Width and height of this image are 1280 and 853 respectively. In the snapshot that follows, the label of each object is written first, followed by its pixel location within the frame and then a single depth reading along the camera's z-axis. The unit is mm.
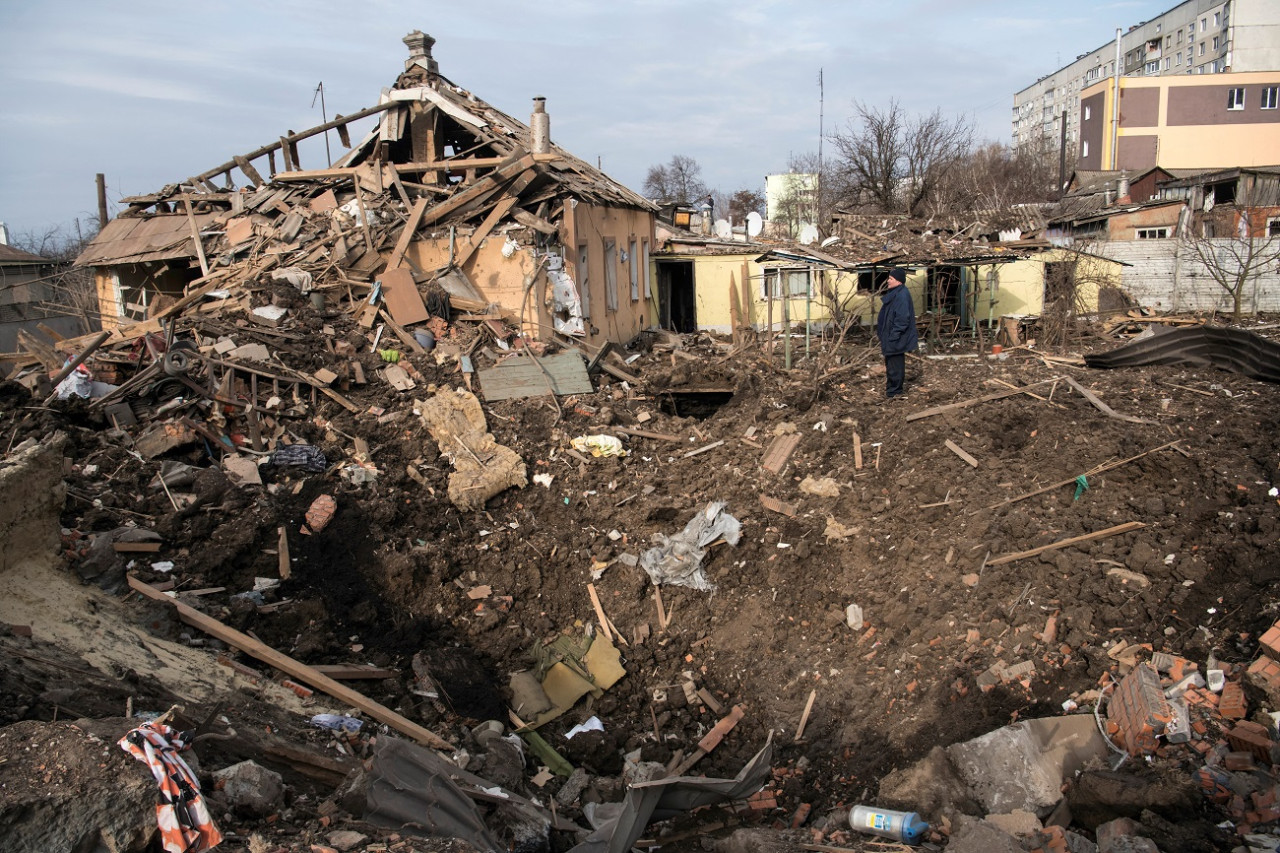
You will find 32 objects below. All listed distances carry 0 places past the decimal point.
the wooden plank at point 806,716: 5898
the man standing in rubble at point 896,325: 10180
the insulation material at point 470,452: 8805
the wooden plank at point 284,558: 6996
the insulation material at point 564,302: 13602
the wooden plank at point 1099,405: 8405
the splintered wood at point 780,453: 8898
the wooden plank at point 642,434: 10374
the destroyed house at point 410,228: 12867
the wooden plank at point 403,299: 12125
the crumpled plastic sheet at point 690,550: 7656
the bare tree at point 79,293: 12832
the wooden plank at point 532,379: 11055
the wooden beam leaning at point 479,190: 13375
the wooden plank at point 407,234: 12883
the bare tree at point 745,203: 41375
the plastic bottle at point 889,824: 4207
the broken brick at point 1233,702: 4289
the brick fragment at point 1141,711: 4316
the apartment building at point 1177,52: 52906
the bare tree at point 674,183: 55656
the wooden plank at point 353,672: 5867
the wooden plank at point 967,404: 9297
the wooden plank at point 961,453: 8008
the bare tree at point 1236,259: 18906
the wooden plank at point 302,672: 5344
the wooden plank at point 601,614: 7311
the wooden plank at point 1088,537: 6230
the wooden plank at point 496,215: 13156
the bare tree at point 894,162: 34750
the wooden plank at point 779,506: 8055
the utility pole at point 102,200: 16828
